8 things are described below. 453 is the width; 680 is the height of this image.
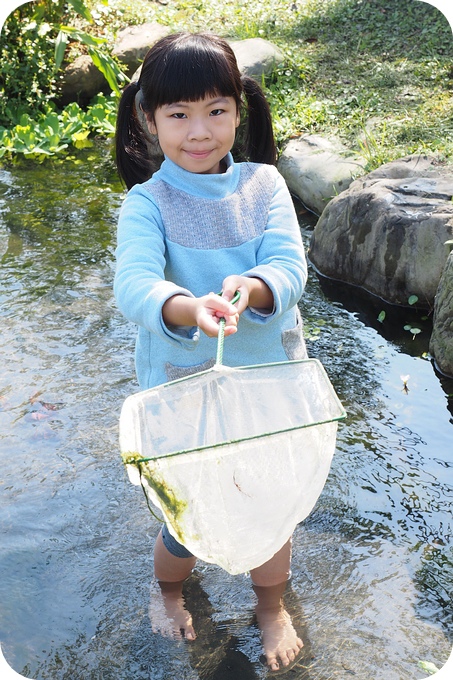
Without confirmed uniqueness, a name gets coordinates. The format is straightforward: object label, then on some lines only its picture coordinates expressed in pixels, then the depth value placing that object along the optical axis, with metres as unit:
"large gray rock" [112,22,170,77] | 7.52
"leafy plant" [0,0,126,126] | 7.05
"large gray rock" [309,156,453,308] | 4.08
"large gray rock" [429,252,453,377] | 3.55
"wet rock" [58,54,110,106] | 7.37
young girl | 2.04
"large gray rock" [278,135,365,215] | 5.13
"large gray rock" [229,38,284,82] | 6.56
